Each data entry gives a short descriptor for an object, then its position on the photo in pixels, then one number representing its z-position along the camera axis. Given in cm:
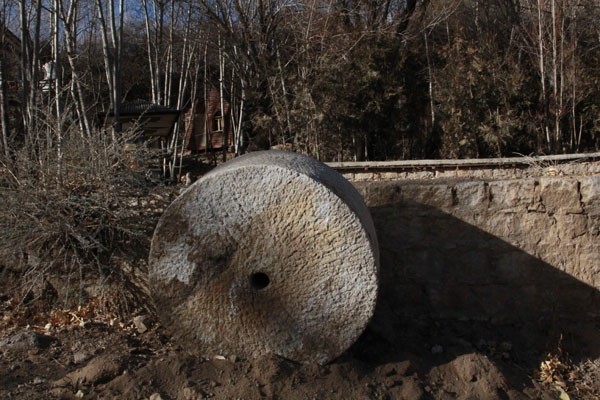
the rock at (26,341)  307
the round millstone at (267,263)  276
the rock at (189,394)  251
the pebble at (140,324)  340
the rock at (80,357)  298
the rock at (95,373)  266
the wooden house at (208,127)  1309
